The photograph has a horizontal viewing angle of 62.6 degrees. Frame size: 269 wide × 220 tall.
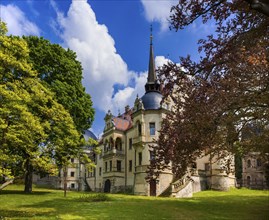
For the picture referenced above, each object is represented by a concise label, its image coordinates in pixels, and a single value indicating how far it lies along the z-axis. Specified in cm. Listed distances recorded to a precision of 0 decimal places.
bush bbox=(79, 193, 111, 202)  1806
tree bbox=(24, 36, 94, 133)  2123
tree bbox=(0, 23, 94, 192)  934
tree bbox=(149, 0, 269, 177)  559
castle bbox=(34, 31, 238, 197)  2751
